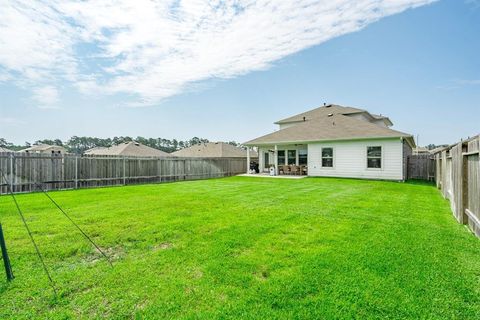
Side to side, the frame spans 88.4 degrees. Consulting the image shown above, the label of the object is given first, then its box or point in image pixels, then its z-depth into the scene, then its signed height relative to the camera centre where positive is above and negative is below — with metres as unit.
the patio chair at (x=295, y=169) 18.34 -0.60
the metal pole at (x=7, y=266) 2.79 -1.19
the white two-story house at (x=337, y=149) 14.61 +0.83
